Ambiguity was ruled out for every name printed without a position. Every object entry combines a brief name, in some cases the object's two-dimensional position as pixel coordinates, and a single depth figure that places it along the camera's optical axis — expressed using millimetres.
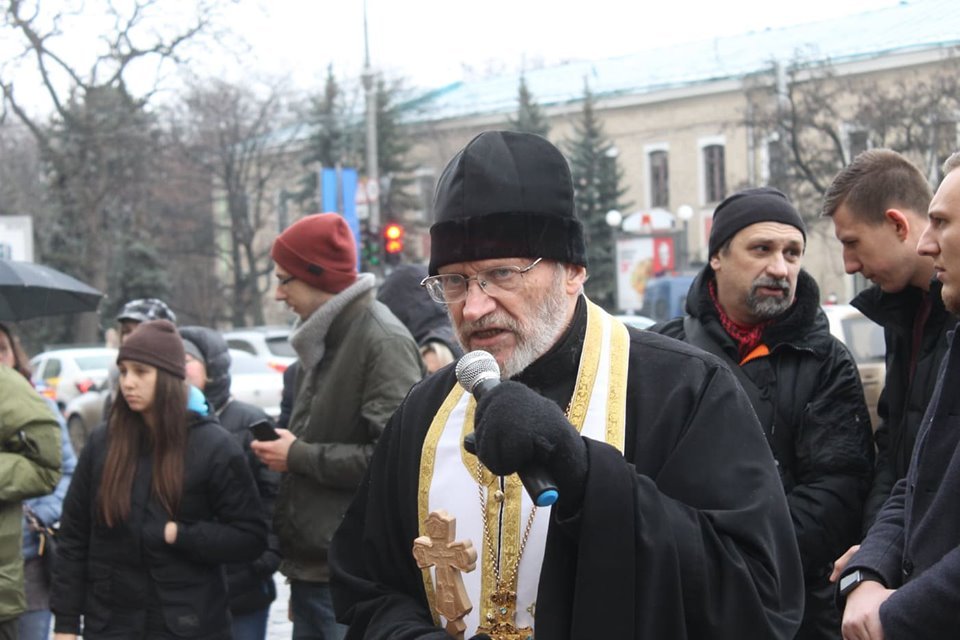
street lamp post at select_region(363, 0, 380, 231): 25656
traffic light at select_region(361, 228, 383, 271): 22719
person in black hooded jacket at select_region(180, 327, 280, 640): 5523
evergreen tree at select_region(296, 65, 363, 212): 46375
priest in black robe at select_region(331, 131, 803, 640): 2453
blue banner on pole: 26297
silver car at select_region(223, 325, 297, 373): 21547
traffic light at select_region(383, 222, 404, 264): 22562
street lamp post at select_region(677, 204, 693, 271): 34938
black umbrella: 7035
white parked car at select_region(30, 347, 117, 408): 24609
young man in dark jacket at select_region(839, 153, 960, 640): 2711
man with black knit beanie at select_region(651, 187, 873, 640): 4074
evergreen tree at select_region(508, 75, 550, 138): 44656
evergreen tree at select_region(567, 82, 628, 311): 44188
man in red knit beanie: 4977
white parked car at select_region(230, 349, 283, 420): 16984
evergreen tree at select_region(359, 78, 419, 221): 47125
